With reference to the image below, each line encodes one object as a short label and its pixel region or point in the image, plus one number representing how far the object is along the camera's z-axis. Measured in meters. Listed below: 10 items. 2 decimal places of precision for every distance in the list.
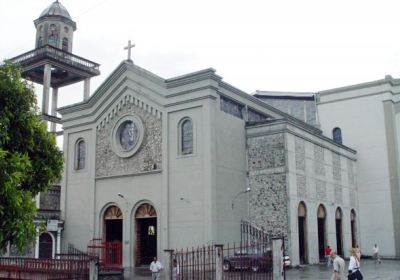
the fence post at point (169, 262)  19.64
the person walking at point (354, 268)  15.72
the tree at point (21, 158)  11.21
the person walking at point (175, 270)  19.39
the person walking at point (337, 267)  16.08
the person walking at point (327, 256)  28.67
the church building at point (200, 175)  27.39
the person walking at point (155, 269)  19.70
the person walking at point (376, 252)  33.36
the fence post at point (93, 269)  17.94
